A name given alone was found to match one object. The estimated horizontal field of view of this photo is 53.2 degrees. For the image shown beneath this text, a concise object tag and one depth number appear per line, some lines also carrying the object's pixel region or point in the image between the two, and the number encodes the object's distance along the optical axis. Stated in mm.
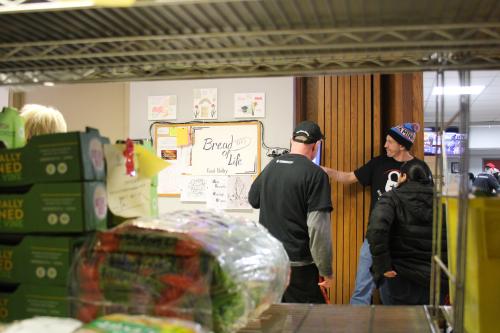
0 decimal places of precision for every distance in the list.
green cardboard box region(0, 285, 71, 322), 1126
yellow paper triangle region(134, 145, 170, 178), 1413
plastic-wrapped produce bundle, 999
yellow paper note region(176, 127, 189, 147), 4688
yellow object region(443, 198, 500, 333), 1105
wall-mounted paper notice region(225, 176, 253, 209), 4516
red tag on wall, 1326
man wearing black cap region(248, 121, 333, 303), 3061
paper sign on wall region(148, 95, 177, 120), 4742
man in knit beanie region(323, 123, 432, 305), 4012
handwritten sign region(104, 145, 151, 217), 1280
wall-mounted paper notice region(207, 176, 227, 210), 4566
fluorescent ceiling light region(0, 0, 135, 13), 1214
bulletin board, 4527
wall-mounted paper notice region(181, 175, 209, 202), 4629
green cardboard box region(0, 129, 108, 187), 1153
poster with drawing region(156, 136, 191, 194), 4695
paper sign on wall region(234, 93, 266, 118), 4527
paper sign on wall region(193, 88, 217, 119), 4637
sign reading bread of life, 4527
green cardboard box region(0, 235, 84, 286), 1133
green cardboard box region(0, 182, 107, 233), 1143
